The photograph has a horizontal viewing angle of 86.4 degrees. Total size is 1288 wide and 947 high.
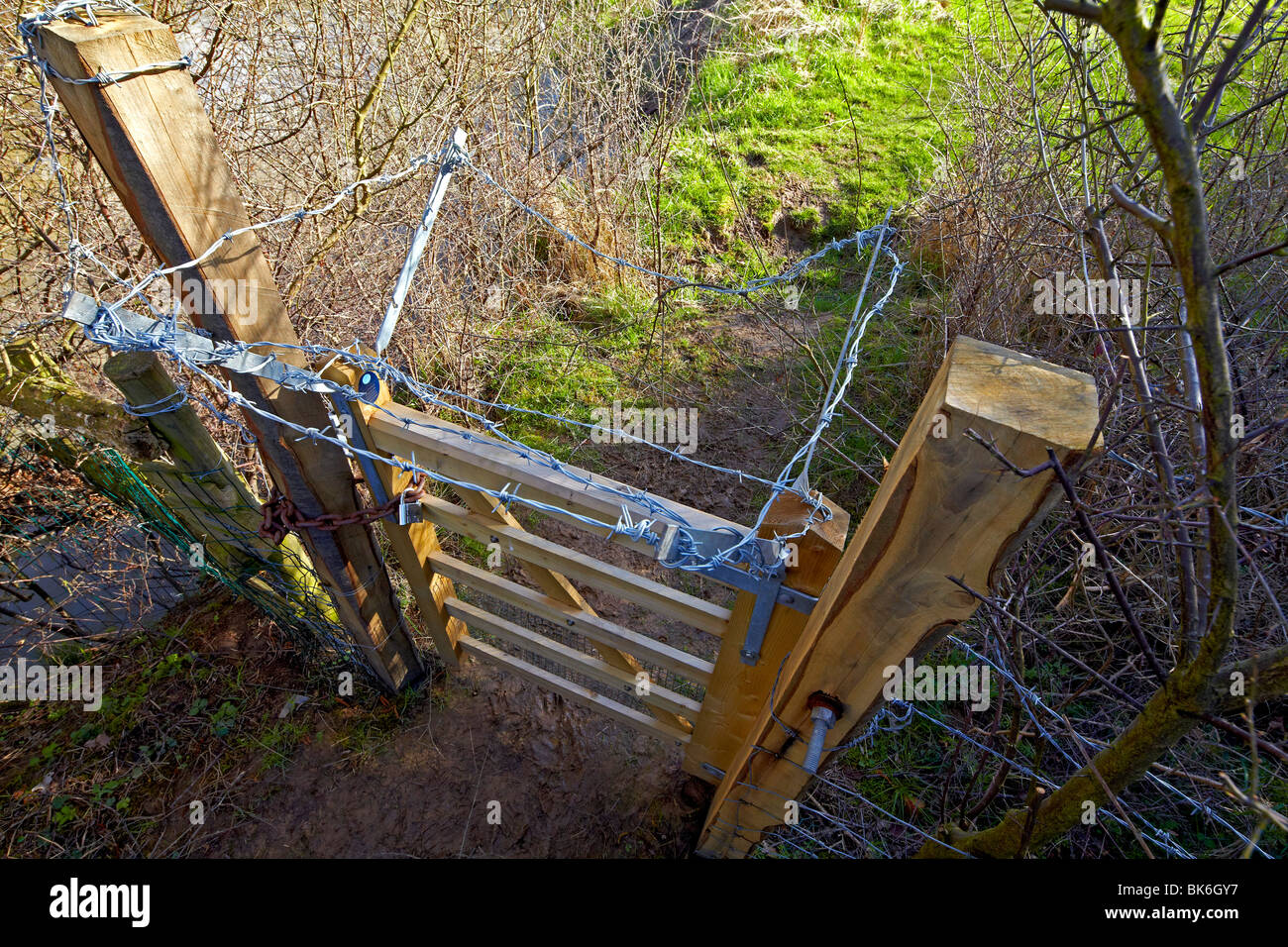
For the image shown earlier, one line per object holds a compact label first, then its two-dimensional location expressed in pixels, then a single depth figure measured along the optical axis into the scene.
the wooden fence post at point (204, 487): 2.17
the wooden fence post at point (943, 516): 0.98
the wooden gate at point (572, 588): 1.73
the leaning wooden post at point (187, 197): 1.47
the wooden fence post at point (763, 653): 1.55
